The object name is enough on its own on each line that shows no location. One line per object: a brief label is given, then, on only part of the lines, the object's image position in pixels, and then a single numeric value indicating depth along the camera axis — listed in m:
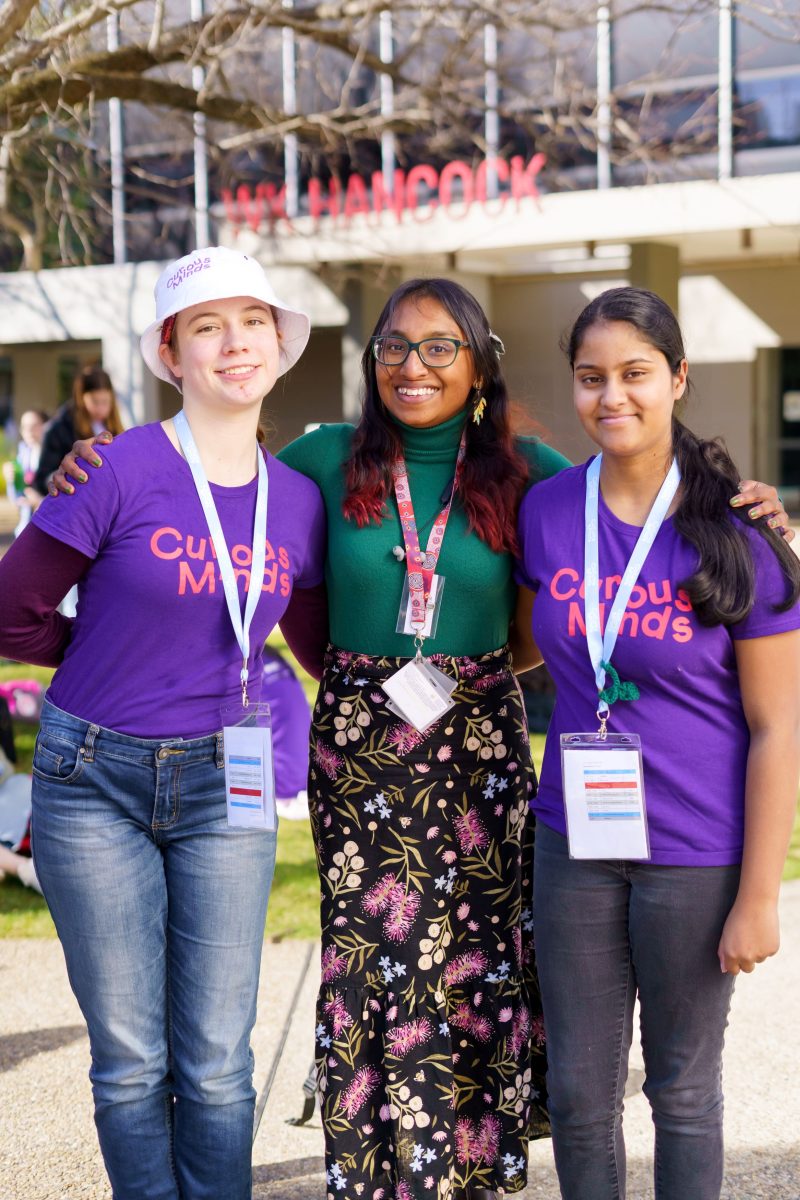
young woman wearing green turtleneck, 2.71
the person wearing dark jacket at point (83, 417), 8.70
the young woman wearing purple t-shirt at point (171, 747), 2.36
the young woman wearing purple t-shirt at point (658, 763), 2.29
